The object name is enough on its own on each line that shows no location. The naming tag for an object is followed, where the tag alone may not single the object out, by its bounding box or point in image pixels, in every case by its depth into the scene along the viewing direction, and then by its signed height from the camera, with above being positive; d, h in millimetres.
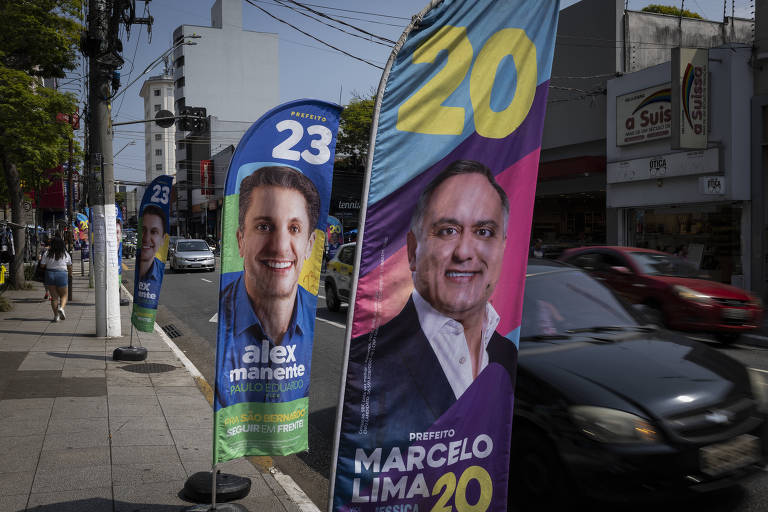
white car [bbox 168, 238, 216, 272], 29984 -429
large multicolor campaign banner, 2395 -57
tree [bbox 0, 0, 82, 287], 16625 +4247
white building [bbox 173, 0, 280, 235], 80831 +21797
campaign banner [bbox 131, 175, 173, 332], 9320 -58
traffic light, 18422 +3705
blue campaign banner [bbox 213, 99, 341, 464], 3914 -146
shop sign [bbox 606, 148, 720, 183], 20014 +2726
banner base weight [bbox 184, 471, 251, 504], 4324 -1654
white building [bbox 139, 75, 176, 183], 114938 +21031
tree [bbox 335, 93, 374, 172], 50656 +9185
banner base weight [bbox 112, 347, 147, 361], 9484 -1596
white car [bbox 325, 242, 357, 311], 14438 -707
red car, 10875 -794
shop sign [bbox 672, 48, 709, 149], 19703 +4588
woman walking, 13031 -466
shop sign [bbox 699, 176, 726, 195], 19375 +1865
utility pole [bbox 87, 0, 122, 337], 11008 +1438
